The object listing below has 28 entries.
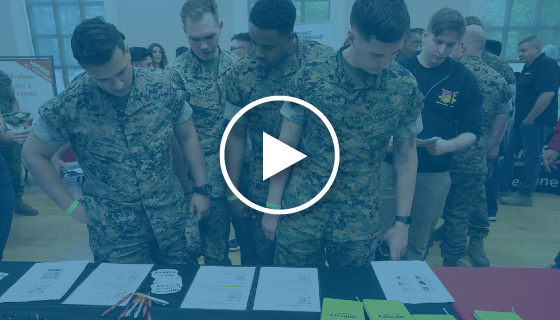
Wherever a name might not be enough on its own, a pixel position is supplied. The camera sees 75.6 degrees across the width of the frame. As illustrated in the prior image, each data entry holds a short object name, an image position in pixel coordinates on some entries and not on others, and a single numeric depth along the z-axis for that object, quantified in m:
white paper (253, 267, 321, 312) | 1.09
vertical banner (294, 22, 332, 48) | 3.82
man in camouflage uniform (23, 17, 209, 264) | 1.36
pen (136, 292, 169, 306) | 1.10
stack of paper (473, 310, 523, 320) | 1.02
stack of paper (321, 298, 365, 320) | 1.02
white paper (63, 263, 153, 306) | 1.12
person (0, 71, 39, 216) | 3.65
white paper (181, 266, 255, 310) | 1.10
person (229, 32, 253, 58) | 3.66
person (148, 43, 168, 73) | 4.77
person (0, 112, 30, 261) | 1.85
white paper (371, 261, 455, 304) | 1.12
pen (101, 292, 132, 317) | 1.05
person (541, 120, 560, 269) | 1.97
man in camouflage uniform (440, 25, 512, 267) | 2.34
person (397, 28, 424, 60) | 3.06
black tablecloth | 1.05
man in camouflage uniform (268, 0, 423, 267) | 1.27
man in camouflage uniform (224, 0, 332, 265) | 1.43
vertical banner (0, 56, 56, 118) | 4.77
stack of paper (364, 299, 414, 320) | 1.02
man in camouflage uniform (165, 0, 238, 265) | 1.87
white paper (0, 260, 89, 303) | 1.14
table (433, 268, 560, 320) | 1.08
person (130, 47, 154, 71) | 3.57
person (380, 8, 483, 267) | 1.82
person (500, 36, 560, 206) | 3.81
